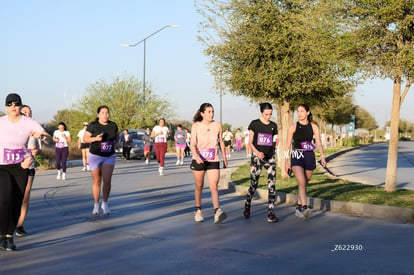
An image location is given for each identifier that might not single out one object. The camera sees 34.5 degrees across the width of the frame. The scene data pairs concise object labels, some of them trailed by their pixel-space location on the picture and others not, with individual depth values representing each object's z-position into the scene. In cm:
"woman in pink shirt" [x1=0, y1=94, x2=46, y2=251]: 794
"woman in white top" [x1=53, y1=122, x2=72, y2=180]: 1919
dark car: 3403
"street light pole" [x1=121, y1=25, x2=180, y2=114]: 4327
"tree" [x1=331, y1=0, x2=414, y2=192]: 1181
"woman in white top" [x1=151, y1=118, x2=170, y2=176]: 2155
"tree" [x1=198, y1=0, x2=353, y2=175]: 1775
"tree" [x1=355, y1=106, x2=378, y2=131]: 10588
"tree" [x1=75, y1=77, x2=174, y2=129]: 5025
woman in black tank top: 1065
